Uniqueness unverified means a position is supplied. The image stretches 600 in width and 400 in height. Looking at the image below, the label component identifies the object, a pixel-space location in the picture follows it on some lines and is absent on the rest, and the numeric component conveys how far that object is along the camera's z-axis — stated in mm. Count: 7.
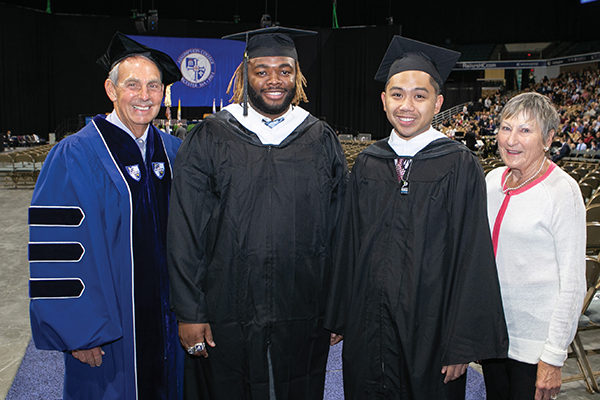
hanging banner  19734
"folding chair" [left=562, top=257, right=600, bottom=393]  2672
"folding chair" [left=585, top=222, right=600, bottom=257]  3555
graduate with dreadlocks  1975
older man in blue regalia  1907
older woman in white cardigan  1787
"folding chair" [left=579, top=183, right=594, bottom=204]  5734
